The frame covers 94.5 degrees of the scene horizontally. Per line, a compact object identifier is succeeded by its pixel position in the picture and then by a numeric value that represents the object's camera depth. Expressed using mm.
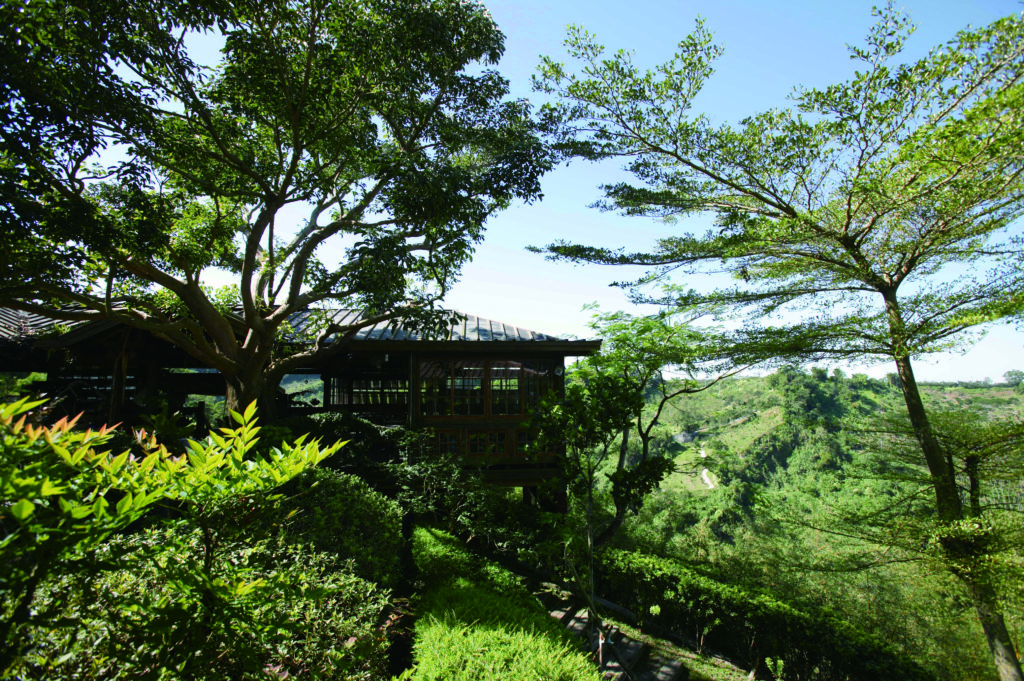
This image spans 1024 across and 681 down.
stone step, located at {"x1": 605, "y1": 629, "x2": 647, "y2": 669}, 6098
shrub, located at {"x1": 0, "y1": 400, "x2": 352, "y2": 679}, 1190
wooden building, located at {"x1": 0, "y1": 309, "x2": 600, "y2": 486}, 9000
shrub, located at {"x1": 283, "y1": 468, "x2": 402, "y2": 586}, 4277
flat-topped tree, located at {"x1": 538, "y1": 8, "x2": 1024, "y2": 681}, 6383
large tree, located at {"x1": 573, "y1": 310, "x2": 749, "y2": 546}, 9180
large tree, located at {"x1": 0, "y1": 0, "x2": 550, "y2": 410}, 5242
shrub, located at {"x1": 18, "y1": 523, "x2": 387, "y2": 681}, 1465
